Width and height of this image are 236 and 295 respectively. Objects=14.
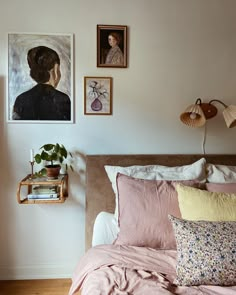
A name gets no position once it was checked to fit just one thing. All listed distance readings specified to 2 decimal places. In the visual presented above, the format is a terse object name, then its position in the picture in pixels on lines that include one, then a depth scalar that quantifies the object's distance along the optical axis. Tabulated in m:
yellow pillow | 1.68
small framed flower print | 2.43
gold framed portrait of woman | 2.41
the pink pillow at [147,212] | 1.79
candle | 2.33
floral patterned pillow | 1.38
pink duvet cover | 1.34
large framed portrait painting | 2.37
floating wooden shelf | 2.18
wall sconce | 2.24
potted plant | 2.25
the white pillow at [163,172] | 2.14
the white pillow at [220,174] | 2.19
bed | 1.38
